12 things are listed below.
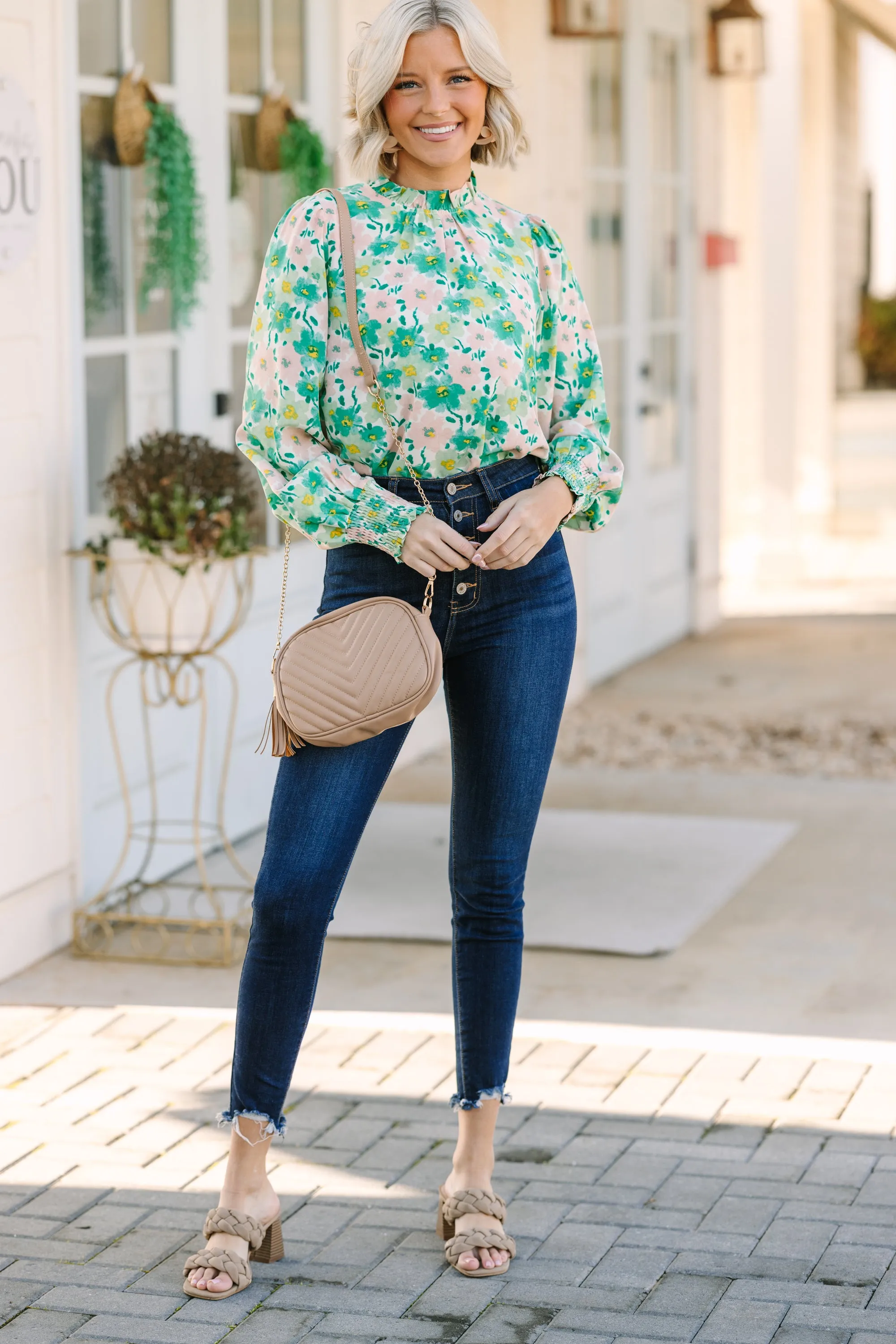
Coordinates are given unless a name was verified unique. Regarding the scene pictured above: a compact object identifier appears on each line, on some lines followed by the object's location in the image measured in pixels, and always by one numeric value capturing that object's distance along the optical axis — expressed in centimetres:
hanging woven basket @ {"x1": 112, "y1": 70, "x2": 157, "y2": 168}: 827
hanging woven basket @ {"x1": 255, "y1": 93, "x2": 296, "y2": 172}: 966
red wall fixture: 1592
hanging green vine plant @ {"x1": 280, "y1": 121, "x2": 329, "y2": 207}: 986
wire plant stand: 762
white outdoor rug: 800
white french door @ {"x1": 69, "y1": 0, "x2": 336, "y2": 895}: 818
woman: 456
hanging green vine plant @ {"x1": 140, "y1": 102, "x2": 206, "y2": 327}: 854
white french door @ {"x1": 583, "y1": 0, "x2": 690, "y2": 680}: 1420
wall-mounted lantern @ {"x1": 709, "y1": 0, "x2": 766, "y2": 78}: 1563
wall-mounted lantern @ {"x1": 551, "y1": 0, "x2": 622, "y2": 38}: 1266
